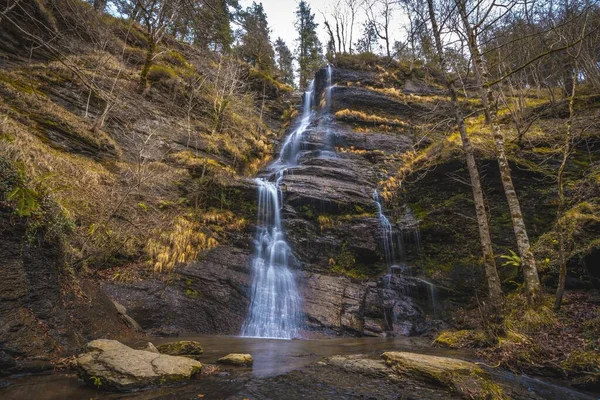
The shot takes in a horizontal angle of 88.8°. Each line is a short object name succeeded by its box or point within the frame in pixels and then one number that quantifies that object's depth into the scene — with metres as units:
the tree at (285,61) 43.44
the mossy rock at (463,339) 6.10
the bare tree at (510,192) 6.62
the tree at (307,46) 38.38
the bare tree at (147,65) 15.78
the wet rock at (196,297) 7.74
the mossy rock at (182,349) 4.95
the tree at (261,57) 29.90
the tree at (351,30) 35.28
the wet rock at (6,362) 3.35
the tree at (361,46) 33.82
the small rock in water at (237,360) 4.65
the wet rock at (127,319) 6.64
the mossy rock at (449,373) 3.54
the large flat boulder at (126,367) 3.28
